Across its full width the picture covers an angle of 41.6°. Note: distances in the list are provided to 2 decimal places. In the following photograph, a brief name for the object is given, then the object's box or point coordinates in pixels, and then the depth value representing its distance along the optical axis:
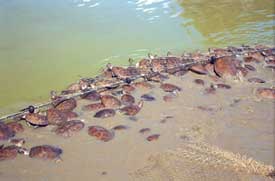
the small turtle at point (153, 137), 5.27
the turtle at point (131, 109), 5.93
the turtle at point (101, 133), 5.31
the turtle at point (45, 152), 4.91
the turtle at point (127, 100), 6.28
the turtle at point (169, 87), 6.73
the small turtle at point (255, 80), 7.05
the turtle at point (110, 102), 6.14
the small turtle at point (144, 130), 5.46
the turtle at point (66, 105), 6.10
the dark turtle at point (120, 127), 5.55
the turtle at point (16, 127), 5.55
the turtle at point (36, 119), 5.64
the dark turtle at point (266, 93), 6.40
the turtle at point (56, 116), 5.71
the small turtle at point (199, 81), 7.04
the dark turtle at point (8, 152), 4.92
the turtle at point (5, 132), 5.34
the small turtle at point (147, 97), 6.42
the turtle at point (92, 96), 6.46
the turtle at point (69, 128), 5.43
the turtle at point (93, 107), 6.13
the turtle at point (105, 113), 5.87
